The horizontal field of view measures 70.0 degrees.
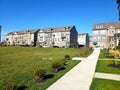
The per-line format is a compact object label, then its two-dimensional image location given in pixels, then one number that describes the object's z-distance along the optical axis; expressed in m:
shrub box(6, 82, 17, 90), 4.68
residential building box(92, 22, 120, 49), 40.18
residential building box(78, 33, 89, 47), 62.15
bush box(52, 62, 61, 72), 8.11
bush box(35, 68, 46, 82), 6.06
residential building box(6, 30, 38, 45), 54.01
